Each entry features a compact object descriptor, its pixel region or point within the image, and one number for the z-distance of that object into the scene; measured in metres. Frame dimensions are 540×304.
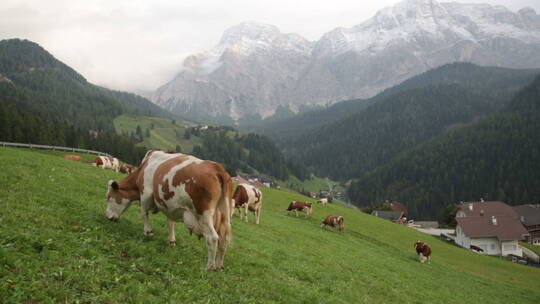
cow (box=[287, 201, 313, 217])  48.81
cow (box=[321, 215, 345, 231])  43.12
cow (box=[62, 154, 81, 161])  48.26
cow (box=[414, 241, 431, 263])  37.09
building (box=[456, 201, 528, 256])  84.19
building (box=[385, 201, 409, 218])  166.27
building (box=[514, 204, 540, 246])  116.99
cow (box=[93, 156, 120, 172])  45.19
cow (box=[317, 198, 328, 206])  69.69
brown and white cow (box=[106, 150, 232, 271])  10.62
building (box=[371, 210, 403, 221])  138.29
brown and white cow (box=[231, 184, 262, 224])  28.62
